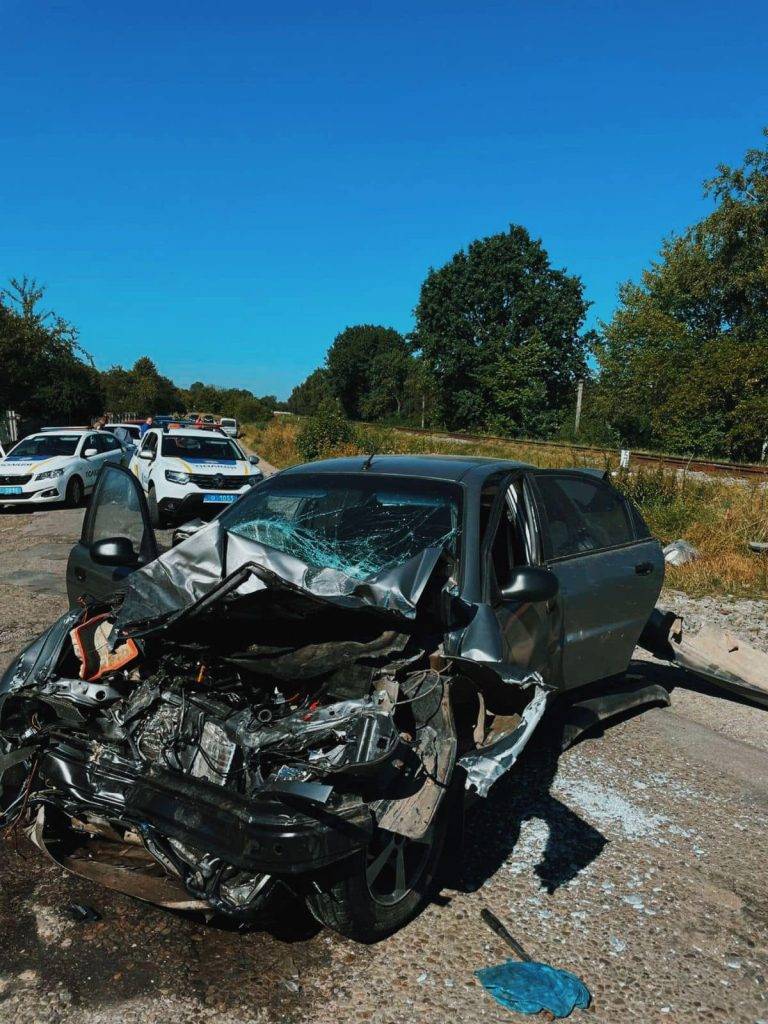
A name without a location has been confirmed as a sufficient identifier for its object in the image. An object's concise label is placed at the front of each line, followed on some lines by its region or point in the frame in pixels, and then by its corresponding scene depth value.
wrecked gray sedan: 2.46
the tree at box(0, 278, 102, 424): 28.17
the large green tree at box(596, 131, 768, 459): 32.25
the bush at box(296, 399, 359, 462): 25.61
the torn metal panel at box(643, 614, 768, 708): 5.59
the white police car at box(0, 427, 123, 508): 15.95
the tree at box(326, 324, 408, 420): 98.00
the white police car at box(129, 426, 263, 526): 14.23
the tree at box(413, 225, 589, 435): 52.97
